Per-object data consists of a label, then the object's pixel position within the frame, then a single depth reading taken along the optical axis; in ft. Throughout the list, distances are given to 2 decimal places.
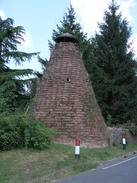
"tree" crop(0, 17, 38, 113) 58.92
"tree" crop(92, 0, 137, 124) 72.18
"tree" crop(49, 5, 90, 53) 85.25
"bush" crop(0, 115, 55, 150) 31.32
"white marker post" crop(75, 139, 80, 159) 30.20
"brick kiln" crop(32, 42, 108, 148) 41.34
